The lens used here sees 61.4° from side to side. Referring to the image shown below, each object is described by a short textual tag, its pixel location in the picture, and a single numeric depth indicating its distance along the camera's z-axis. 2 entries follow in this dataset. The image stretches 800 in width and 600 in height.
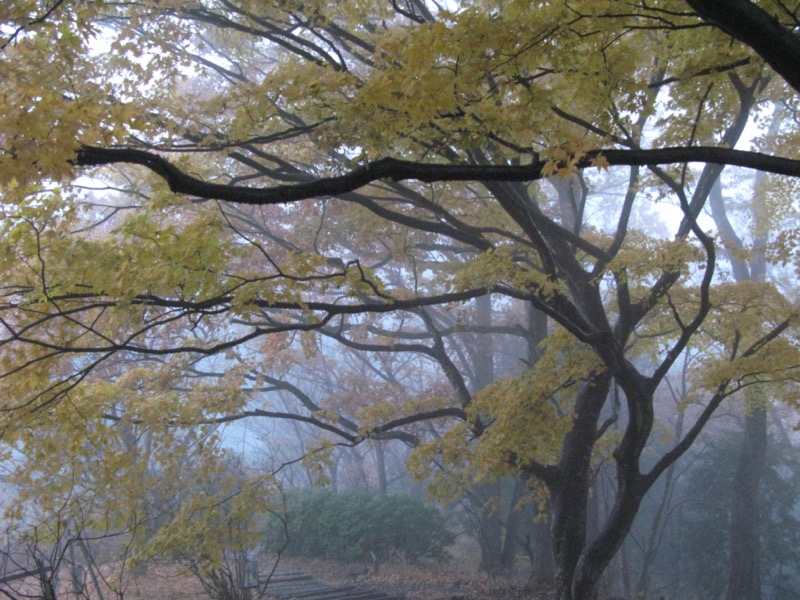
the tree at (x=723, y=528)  16.05
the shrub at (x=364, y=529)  15.94
